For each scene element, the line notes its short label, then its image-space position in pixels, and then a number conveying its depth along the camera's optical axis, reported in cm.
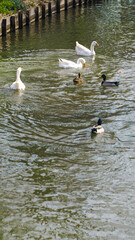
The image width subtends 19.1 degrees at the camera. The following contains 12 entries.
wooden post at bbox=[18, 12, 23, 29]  2900
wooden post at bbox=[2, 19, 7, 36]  2658
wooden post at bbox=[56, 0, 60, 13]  3534
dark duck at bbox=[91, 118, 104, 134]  1116
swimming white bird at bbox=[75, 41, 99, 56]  2088
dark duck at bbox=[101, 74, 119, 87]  1592
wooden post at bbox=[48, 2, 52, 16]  3372
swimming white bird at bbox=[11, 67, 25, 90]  1527
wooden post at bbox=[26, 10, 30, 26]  3006
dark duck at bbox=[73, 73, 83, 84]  1628
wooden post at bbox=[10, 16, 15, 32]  2777
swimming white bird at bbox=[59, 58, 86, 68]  1842
